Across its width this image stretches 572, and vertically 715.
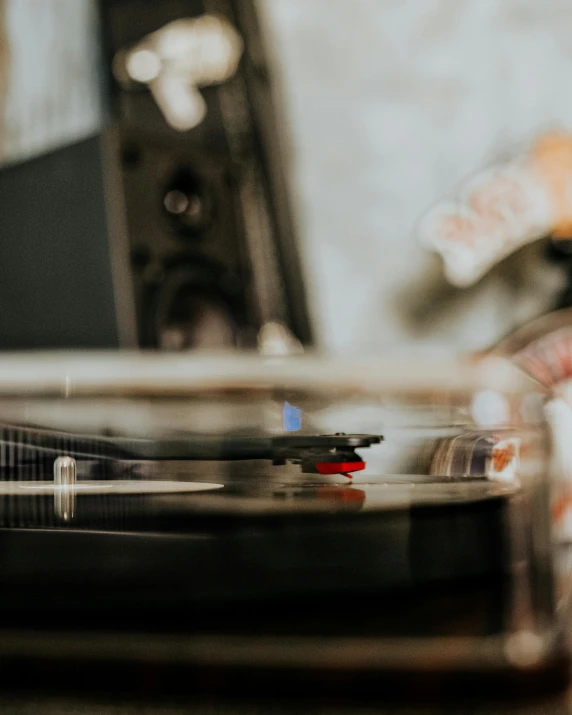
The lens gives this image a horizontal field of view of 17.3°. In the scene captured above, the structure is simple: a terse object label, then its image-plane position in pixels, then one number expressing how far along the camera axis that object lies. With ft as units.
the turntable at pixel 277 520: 1.93
